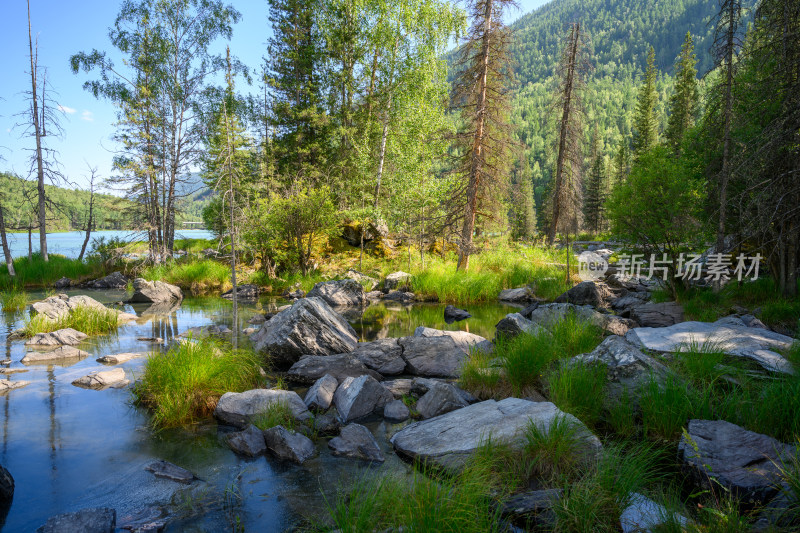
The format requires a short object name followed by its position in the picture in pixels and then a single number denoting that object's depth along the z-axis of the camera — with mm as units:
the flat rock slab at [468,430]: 4133
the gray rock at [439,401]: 5695
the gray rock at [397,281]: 18452
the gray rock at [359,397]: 5750
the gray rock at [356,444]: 4730
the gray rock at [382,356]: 7783
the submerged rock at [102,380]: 6941
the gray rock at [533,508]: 3273
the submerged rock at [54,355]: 8185
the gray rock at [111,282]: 19141
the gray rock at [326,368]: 7250
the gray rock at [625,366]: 5137
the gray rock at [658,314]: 10664
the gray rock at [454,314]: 13277
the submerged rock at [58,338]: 9102
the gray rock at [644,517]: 2816
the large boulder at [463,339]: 8062
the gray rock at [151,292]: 15469
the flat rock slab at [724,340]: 5543
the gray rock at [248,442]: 4801
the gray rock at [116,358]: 8248
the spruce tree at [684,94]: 34875
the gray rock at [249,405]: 5527
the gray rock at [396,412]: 5770
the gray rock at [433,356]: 7646
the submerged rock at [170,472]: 4273
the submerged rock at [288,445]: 4672
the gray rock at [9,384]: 6682
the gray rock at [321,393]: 6016
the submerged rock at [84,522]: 3330
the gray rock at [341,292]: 15930
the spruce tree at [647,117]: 40094
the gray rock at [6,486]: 3906
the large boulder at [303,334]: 8039
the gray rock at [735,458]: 3338
